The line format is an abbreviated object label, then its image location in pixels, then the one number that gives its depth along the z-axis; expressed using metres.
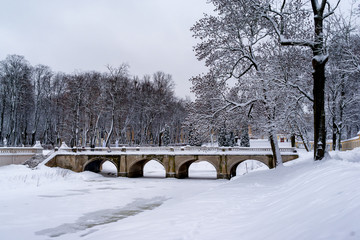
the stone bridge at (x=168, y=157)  30.45
